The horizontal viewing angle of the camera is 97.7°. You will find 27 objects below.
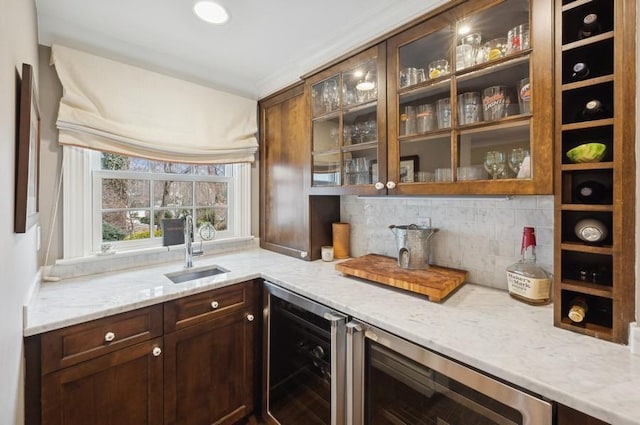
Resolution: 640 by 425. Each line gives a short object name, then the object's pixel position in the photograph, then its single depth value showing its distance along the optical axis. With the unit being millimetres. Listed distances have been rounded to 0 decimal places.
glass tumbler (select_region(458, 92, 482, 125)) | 1223
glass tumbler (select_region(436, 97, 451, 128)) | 1295
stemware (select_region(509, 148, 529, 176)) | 1096
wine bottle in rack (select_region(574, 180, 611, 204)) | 940
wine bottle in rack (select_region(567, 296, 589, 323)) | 967
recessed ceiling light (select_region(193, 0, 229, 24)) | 1411
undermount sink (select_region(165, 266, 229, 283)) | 1829
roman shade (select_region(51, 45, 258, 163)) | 1614
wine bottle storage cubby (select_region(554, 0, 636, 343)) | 858
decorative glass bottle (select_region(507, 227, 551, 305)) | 1212
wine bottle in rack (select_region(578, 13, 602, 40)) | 911
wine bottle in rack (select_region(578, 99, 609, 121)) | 915
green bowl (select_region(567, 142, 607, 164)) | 916
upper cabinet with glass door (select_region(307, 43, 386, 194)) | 1535
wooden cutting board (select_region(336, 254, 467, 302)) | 1286
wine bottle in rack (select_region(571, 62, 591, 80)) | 939
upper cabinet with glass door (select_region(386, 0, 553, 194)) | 1026
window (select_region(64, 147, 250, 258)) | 1712
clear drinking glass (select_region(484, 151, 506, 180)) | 1168
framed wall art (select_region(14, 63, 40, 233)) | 897
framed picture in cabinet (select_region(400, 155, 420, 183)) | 1426
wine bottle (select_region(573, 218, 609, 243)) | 927
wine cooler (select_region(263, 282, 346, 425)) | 1244
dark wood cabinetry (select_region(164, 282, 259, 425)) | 1422
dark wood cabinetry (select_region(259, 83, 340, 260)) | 2049
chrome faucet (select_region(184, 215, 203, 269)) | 1910
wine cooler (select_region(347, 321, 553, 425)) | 822
